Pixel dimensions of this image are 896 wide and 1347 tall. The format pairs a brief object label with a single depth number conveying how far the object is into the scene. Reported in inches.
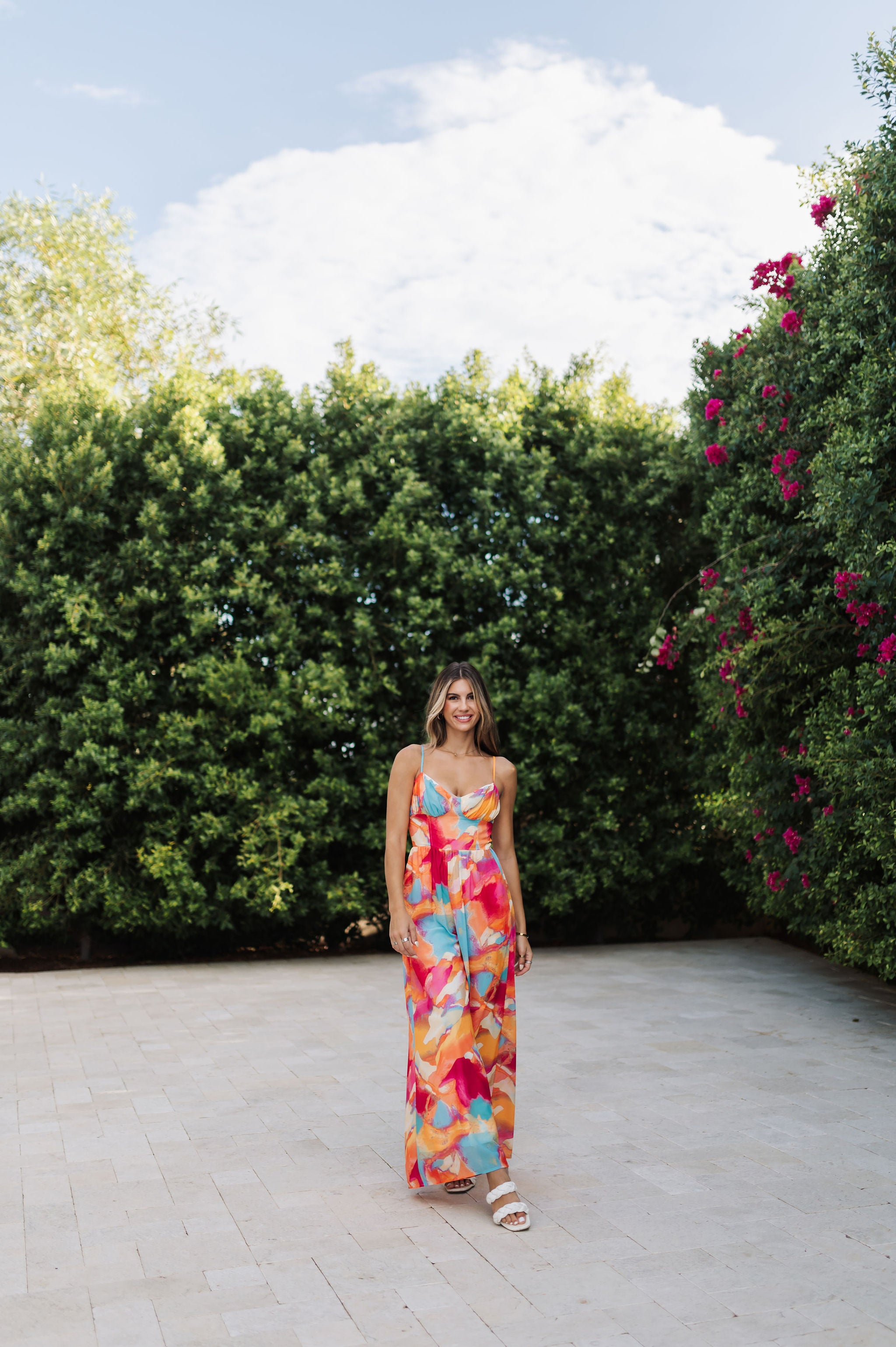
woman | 152.5
